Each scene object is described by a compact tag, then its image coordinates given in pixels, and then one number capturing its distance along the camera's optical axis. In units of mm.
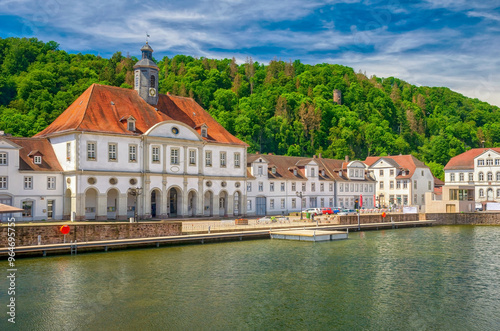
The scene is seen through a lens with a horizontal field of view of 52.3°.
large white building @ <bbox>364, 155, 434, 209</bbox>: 84500
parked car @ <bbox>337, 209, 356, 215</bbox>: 68088
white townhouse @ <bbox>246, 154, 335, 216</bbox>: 65688
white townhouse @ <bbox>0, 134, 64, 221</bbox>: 44719
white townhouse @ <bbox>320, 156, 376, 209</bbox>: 78750
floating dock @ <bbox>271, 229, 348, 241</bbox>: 45188
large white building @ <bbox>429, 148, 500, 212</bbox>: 73175
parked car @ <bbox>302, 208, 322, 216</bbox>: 66200
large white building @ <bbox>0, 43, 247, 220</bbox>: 47281
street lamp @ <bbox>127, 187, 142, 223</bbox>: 45162
